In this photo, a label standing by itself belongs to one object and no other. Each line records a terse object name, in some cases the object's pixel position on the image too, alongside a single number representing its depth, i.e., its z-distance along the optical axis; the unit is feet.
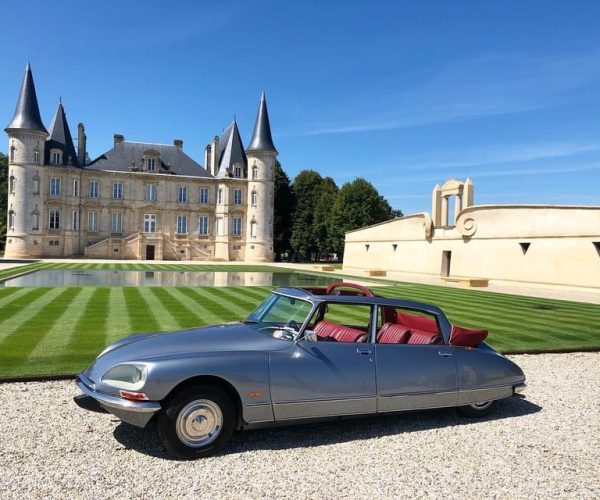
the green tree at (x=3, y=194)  221.05
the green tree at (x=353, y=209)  218.79
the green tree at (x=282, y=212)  244.01
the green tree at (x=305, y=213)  233.55
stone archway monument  119.24
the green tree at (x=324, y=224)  230.27
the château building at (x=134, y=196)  191.83
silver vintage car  15.12
